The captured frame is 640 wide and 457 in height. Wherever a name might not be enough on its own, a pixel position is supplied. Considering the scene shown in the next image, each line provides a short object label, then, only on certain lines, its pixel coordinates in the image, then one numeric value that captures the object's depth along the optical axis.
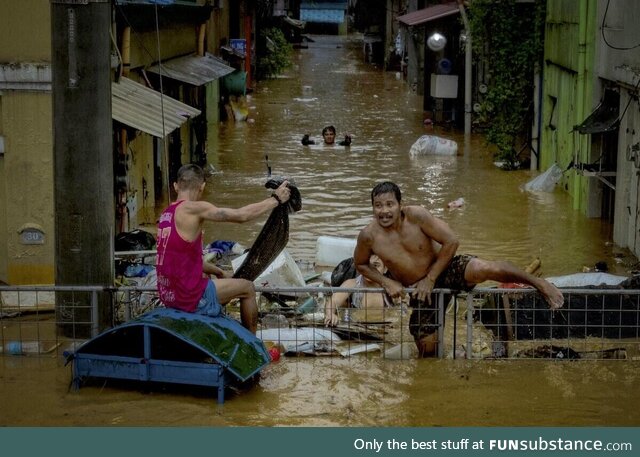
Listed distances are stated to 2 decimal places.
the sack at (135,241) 14.79
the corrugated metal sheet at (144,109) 14.24
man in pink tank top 8.80
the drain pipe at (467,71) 29.26
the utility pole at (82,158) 10.09
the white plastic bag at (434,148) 27.36
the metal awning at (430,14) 32.50
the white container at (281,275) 13.40
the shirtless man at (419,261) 9.37
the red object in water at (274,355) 9.79
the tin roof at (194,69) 20.20
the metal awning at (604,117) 17.77
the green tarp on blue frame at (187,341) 8.37
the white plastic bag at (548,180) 22.23
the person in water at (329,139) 28.95
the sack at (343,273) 13.66
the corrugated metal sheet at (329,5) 84.69
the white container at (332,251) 15.59
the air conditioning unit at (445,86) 32.50
